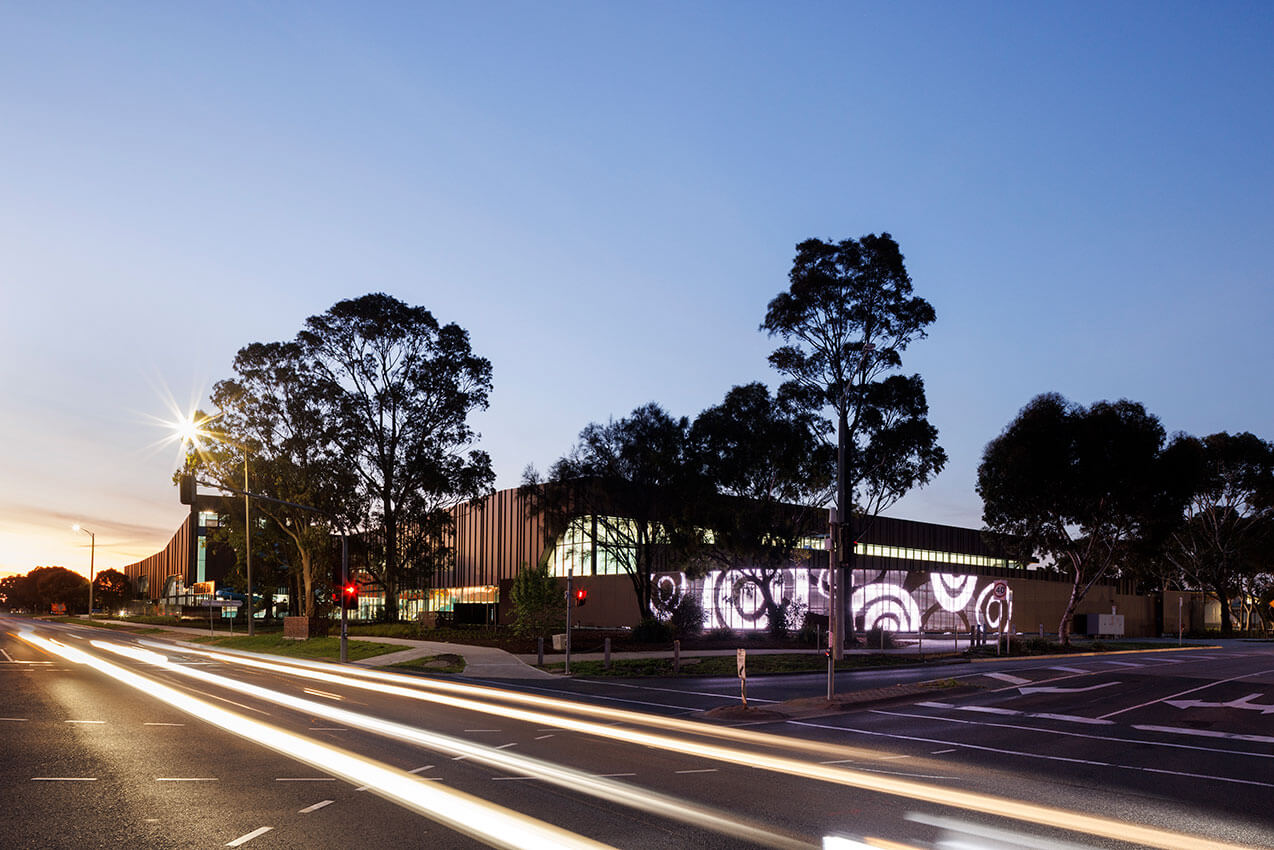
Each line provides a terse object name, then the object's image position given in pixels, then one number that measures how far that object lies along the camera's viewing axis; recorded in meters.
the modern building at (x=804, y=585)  57.31
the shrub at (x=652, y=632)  47.75
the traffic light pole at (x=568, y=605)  33.72
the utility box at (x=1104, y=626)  71.44
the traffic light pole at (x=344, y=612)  41.97
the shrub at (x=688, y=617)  54.56
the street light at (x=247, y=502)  55.44
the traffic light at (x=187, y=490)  29.12
